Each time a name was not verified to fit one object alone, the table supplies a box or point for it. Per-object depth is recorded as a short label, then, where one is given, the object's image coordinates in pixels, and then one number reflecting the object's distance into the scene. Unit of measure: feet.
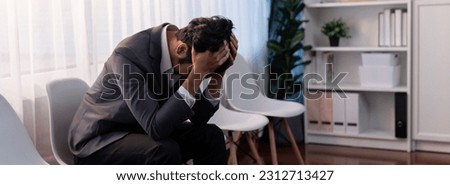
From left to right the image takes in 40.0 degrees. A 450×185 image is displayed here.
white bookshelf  12.43
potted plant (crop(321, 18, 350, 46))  12.79
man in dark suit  6.18
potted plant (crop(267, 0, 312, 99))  12.62
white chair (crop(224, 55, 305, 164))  10.59
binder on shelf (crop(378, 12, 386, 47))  12.41
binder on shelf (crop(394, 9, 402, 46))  12.13
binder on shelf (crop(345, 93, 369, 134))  12.44
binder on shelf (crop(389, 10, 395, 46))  12.26
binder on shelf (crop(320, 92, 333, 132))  12.71
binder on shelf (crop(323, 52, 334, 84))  13.24
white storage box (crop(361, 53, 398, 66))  12.27
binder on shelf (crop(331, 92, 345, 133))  12.59
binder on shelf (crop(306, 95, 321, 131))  12.90
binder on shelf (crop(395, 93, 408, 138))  12.03
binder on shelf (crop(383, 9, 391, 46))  12.27
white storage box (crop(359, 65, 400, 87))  12.31
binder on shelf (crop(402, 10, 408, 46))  12.10
